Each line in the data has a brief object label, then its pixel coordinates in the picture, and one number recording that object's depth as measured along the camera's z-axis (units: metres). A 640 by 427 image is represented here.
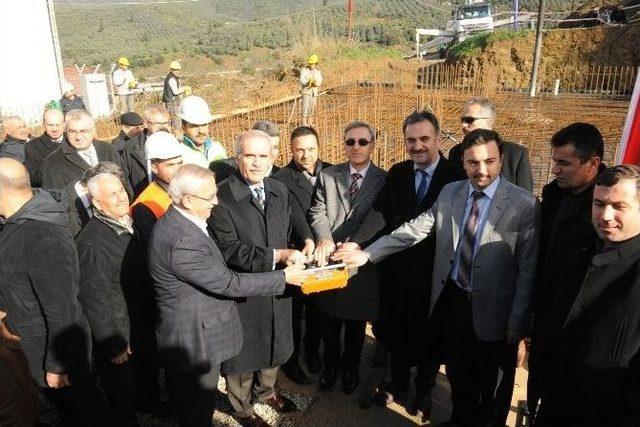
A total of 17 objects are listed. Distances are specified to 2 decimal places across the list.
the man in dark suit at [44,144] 5.72
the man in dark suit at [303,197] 4.01
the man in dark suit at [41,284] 2.68
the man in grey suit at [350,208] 3.67
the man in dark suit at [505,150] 4.00
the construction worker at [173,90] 13.25
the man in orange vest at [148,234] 3.32
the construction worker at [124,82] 15.48
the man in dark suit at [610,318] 2.12
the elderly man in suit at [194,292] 2.67
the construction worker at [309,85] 14.39
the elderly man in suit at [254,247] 3.19
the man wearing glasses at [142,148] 5.39
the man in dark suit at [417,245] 3.45
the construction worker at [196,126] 4.35
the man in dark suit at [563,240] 2.45
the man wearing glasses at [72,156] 4.61
